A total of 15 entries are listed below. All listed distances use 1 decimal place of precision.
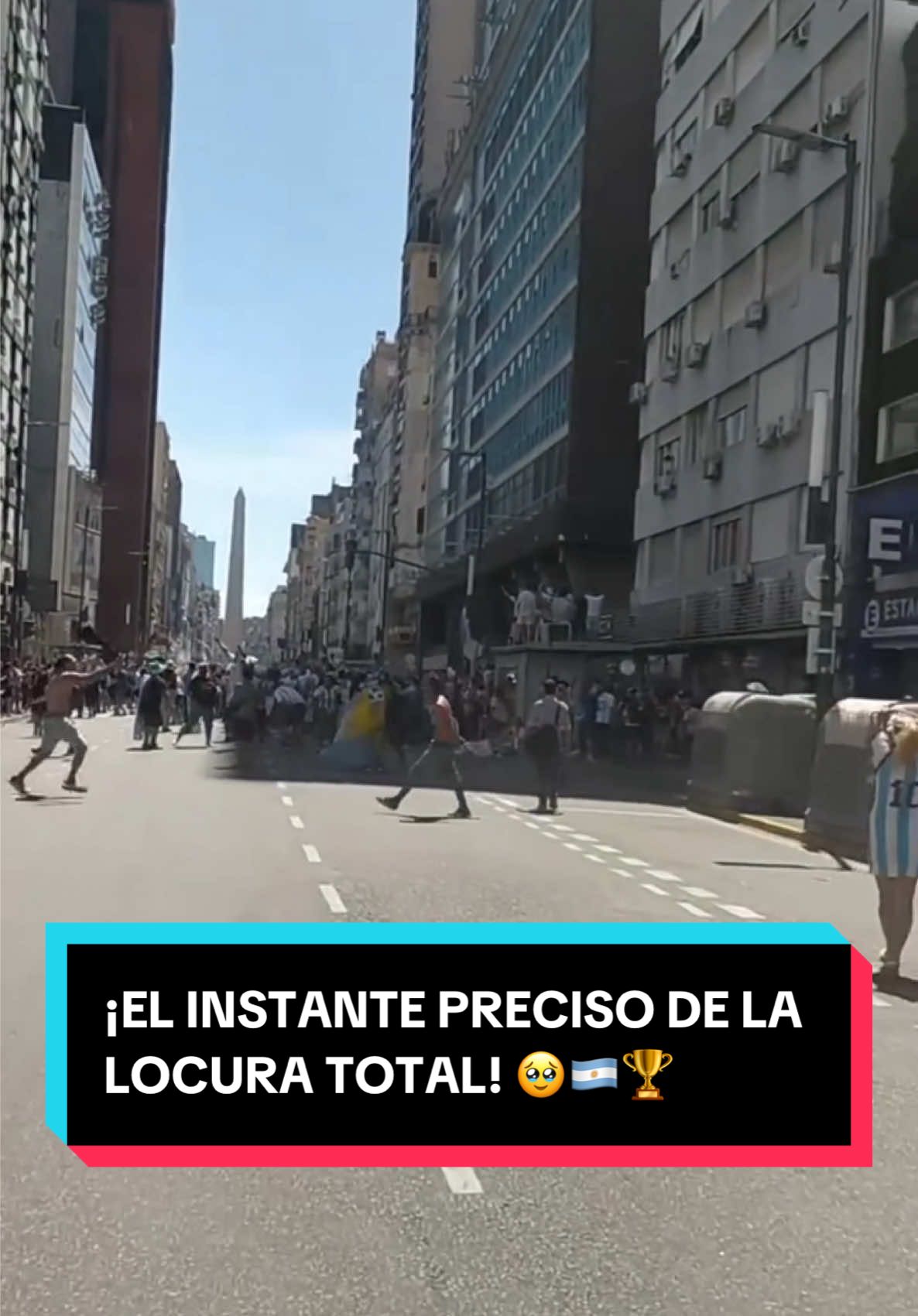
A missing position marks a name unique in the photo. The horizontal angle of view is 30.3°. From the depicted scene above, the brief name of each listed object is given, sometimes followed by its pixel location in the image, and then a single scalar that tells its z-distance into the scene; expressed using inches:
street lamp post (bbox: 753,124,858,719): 888.3
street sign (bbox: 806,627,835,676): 885.8
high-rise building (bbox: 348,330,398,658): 5600.4
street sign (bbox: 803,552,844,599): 931.3
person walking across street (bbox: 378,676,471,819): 818.8
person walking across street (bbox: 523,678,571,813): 895.7
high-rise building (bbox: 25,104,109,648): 3791.8
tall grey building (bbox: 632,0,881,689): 1429.6
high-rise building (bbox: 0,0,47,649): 2694.4
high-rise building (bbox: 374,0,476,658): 4456.2
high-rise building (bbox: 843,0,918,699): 1221.1
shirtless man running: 829.8
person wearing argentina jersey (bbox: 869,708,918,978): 383.6
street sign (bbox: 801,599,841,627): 908.6
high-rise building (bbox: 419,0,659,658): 2236.7
